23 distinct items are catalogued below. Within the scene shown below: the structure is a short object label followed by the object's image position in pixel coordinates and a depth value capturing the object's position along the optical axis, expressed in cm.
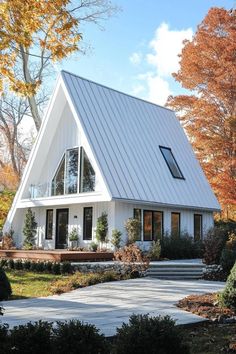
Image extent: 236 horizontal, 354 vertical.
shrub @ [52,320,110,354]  451
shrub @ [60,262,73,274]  1532
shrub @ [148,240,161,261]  1846
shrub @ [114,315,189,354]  460
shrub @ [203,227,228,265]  1621
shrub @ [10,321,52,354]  455
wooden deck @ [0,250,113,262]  1702
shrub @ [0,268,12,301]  973
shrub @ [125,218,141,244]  1916
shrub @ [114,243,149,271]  1476
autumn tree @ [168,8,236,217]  2741
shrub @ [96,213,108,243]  1947
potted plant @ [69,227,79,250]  2084
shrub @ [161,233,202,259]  1986
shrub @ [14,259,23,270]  1673
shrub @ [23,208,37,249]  2242
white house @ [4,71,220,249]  1978
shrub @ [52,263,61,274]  1542
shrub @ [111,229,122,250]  1884
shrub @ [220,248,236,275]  1381
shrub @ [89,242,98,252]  1959
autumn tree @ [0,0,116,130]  925
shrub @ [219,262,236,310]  817
